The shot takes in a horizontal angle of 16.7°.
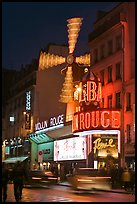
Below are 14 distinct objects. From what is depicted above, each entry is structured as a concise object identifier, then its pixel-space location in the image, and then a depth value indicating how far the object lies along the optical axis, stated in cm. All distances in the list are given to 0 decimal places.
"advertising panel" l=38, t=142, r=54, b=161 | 6105
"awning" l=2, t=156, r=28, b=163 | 6834
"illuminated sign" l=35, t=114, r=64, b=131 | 5488
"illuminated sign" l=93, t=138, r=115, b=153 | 4503
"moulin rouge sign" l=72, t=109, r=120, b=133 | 4159
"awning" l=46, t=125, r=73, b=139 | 5441
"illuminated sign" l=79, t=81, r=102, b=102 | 4400
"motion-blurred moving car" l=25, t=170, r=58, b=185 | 3566
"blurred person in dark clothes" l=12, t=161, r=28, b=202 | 2219
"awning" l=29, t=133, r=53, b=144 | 6157
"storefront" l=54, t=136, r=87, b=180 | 4884
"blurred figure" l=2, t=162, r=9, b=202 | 2216
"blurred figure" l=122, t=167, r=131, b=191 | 3087
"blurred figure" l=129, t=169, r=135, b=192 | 3147
